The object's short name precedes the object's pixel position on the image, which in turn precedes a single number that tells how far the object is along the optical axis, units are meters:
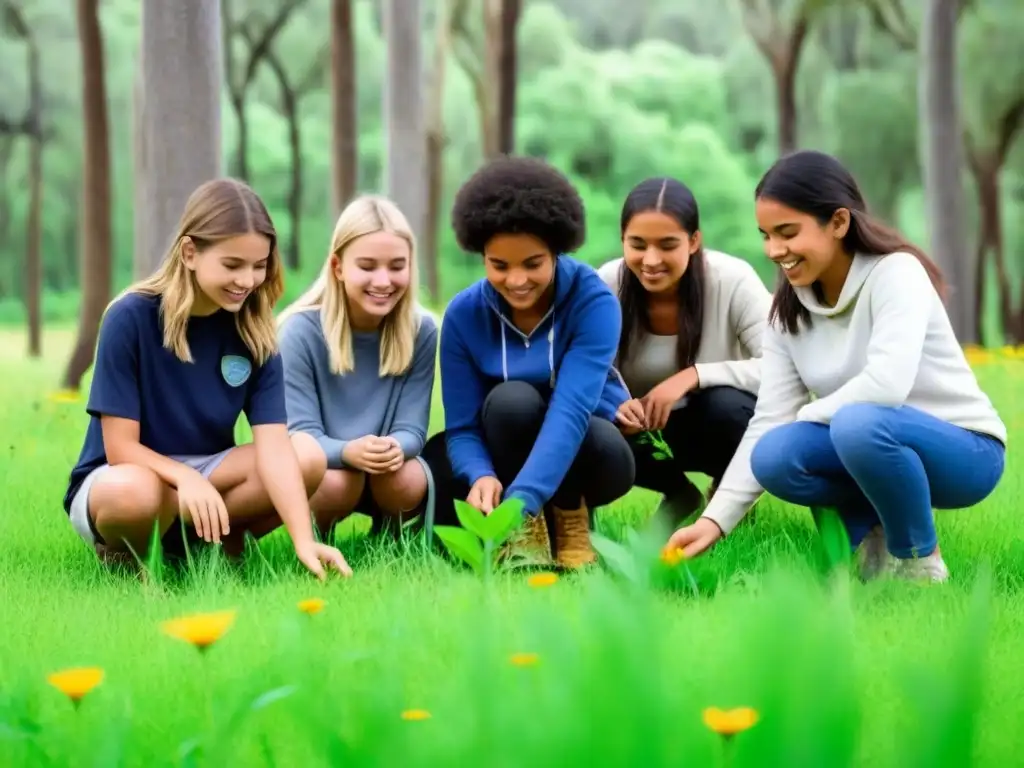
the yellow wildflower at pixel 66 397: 7.47
